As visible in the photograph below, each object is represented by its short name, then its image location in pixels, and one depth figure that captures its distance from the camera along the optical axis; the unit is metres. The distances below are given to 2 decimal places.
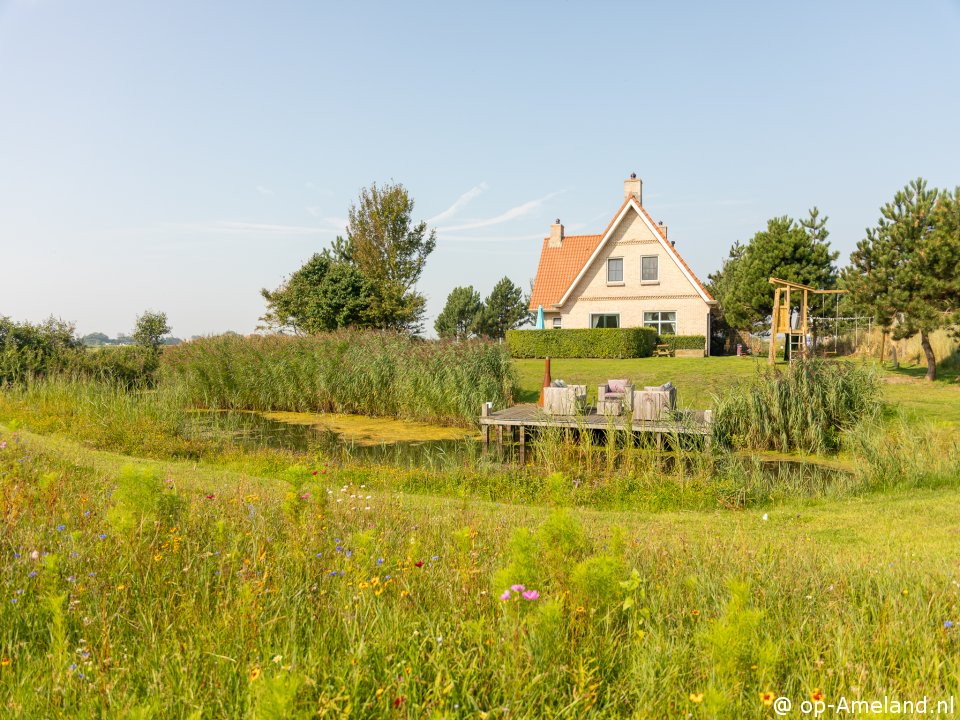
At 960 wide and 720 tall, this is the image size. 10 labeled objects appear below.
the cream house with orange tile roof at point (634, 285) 30.17
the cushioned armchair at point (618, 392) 11.83
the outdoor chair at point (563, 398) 12.55
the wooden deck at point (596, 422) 10.70
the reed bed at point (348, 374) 15.66
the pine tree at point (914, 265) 16.94
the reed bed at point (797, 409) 11.95
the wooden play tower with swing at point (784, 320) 22.14
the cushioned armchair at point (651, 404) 11.74
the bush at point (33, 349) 16.78
